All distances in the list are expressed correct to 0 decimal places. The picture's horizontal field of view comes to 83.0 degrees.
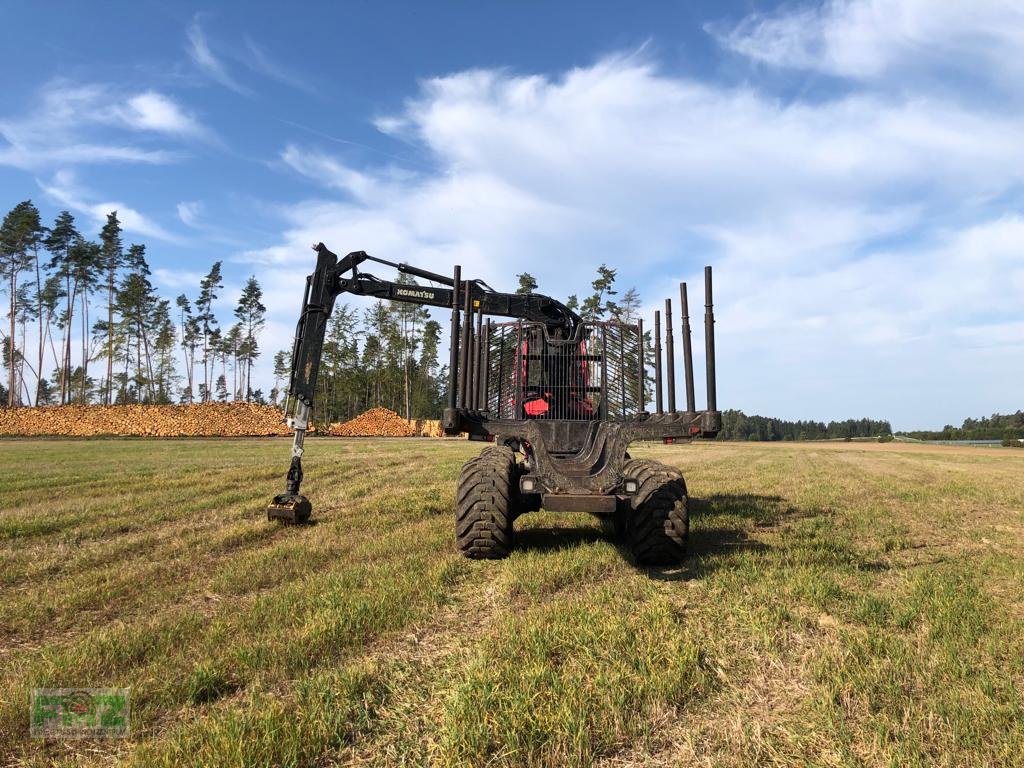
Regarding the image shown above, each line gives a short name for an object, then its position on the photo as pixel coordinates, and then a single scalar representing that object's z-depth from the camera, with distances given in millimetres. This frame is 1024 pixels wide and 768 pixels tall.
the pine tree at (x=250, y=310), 67125
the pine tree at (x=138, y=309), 54753
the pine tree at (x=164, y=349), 60938
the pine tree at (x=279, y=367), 81938
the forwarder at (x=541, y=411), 5738
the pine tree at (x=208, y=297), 65375
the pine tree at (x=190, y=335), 66312
